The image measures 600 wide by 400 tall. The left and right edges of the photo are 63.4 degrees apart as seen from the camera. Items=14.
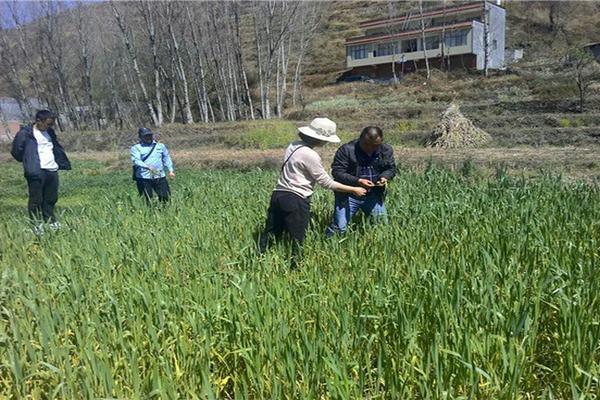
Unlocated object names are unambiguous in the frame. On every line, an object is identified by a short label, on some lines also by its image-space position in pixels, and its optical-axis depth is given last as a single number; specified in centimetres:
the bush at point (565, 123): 1482
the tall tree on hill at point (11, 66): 3173
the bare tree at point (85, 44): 3129
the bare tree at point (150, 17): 2516
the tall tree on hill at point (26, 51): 3036
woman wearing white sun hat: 370
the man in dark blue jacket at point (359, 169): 428
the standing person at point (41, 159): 544
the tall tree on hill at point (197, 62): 2666
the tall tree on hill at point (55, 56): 3094
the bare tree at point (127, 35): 2548
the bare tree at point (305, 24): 3063
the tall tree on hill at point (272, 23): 2522
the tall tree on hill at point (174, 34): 2556
